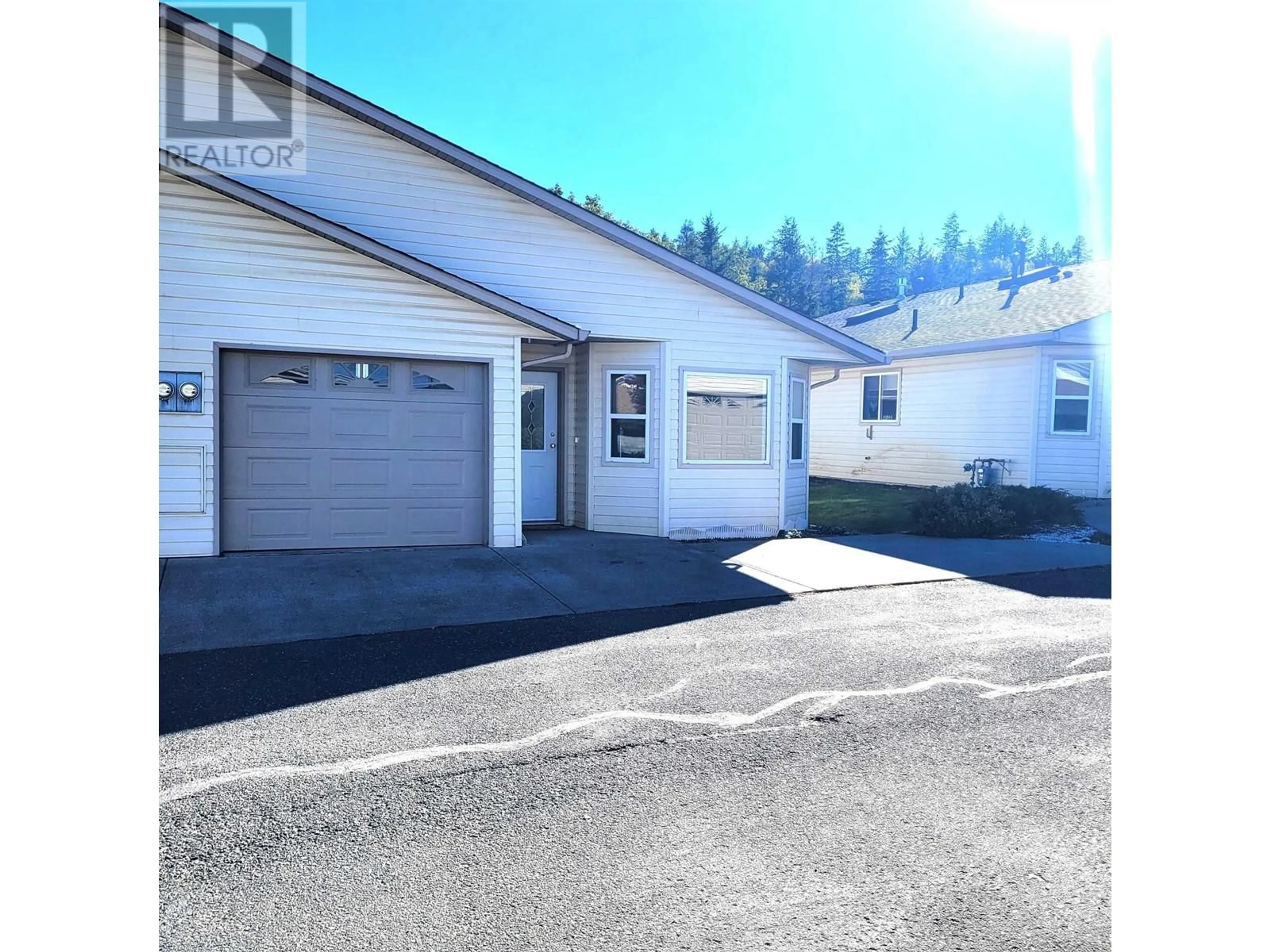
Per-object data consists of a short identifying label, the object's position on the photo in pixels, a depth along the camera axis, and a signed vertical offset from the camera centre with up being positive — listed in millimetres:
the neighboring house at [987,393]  16797 +1777
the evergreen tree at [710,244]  68562 +19140
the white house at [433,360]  8828 +1389
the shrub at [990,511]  12867 -664
